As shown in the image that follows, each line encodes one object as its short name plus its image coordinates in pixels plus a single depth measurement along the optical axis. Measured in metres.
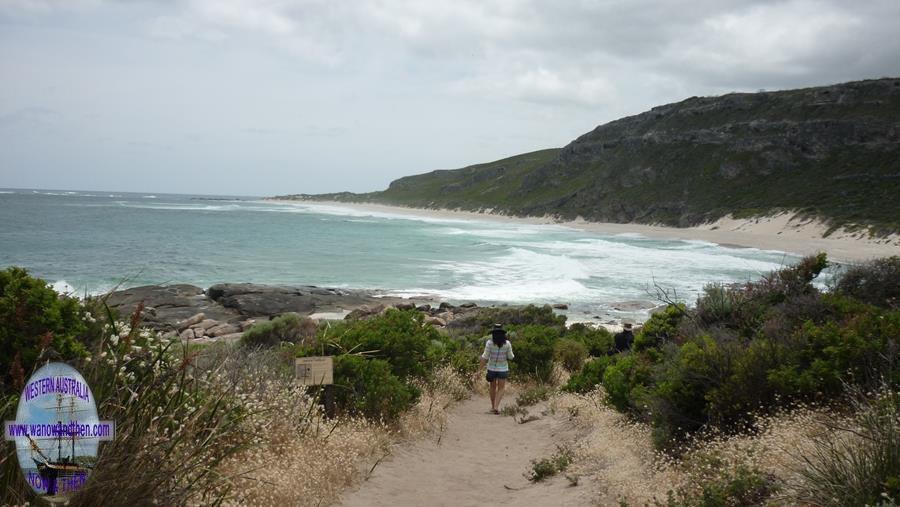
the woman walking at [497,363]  10.97
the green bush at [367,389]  8.18
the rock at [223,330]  20.62
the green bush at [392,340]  9.48
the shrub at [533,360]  13.34
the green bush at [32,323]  4.37
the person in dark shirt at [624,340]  12.87
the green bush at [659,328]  10.32
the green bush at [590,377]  11.14
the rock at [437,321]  20.76
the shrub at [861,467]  3.90
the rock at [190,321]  21.22
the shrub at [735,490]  4.65
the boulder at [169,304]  22.00
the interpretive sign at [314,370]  7.46
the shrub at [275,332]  13.53
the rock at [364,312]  20.99
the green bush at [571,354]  14.28
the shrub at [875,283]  9.66
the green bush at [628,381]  8.33
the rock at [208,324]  21.43
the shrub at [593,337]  15.07
